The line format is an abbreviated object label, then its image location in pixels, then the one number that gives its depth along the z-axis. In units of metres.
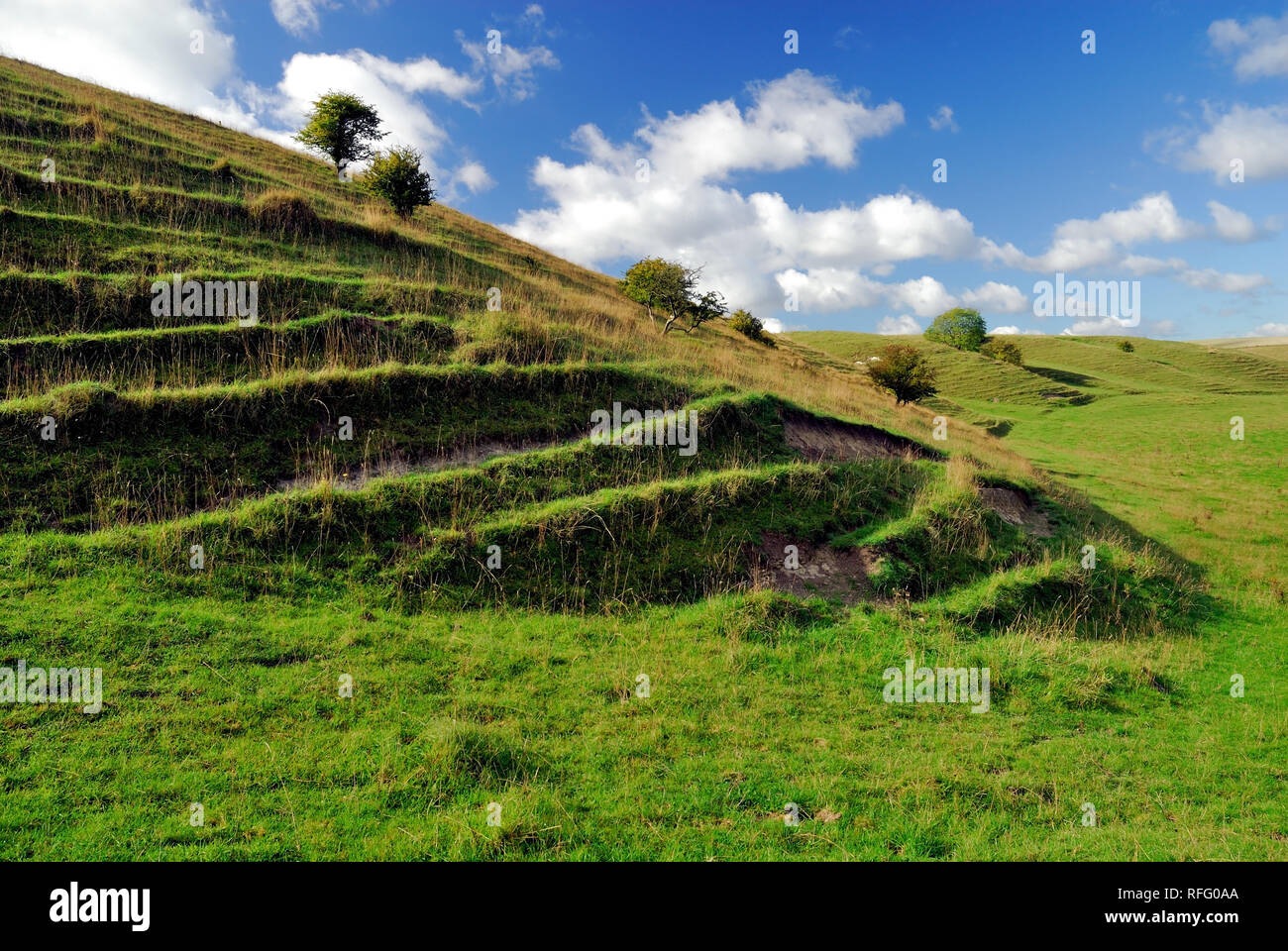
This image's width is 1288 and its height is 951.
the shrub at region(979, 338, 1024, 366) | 81.75
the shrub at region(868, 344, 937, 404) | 37.72
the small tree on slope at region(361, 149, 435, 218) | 28.89
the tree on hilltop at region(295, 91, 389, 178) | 35.56
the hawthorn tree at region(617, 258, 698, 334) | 34.62
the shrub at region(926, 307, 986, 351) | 93.69
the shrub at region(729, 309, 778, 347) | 49.97
